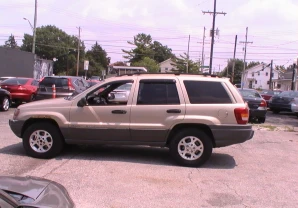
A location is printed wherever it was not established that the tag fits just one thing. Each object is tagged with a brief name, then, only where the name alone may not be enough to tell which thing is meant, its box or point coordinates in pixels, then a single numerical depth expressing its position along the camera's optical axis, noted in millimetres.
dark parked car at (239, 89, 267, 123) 14703
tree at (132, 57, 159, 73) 76188
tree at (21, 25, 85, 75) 101500
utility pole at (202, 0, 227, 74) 35766
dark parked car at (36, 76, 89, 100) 15414
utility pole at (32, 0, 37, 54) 38062
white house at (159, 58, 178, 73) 104875
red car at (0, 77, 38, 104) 17641
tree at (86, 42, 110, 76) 108262
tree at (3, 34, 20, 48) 119625
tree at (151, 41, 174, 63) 122906
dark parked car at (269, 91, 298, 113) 20766
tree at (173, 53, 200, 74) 71562
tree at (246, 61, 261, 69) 143875
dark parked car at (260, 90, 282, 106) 25606
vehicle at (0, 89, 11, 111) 15328
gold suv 6918
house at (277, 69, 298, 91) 71800
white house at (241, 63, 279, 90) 102331
